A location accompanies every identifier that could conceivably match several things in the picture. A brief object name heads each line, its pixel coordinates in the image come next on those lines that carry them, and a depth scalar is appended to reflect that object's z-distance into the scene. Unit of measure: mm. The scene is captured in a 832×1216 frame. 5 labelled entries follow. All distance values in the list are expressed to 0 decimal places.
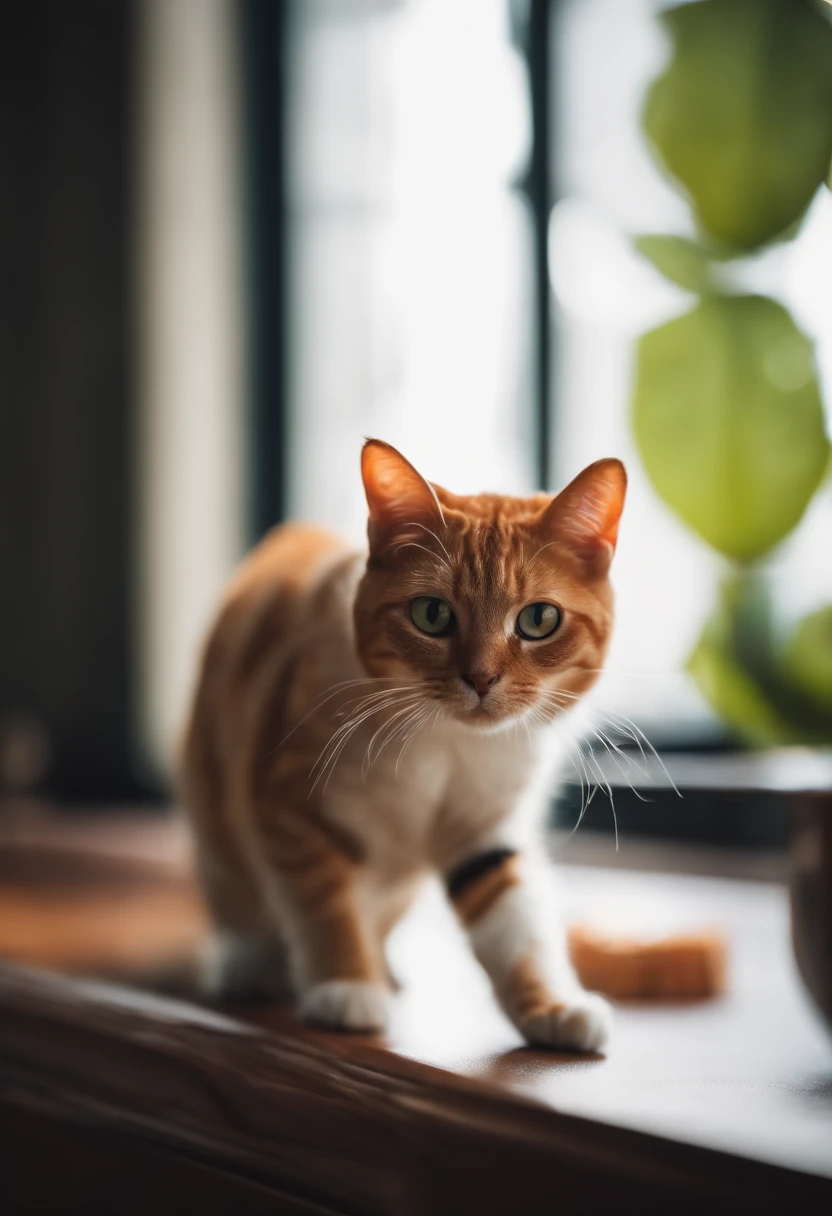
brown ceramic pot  732
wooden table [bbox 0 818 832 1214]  586
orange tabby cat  729
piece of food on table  978
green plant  826
